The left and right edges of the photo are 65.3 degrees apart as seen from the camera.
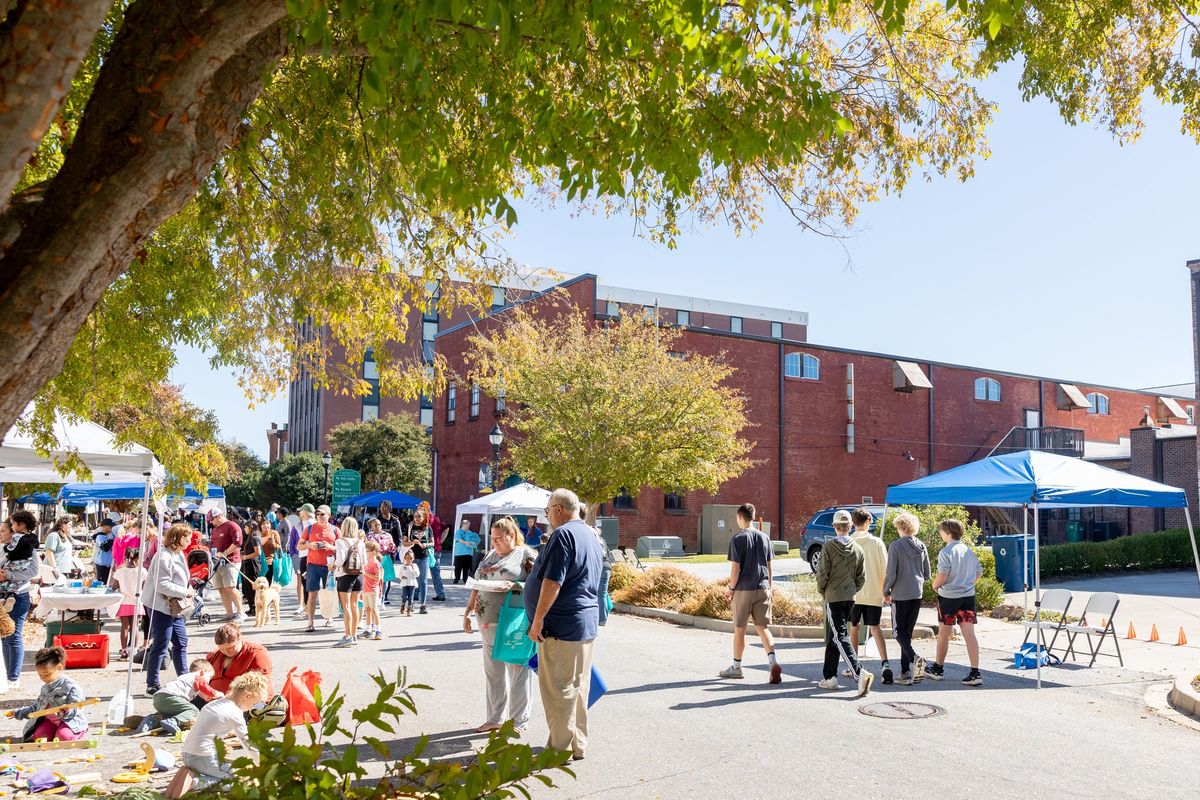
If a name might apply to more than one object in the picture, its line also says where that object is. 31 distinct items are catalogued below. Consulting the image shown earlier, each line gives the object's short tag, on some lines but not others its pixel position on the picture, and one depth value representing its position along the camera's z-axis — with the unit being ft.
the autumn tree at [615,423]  73.77
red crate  37.78
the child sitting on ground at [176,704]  25.77
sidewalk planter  44.73
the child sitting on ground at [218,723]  18.92
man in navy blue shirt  22.15
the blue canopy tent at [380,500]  101.25
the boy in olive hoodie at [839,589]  32.09
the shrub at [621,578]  61.25
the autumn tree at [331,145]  10.00
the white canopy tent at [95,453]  31.12
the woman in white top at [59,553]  51.96
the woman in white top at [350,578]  41.65
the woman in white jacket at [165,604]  29.94
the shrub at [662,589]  55.47
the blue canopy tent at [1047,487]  36.27
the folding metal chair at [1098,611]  37.82
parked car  85.92
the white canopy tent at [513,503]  63.26
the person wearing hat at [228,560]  47.83
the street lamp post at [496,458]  82.35
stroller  46.09
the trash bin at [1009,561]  65.41
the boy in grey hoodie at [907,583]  33.32
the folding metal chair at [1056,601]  39.81
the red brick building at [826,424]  122.83
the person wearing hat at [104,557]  63.31
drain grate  27.71
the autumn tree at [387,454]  174.40
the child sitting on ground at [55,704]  24.48
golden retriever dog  49.70
